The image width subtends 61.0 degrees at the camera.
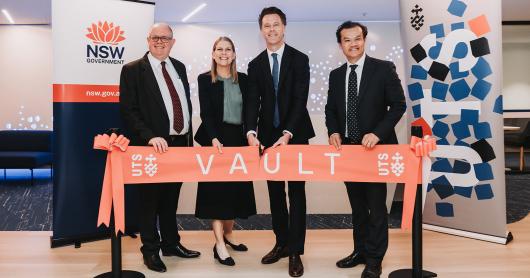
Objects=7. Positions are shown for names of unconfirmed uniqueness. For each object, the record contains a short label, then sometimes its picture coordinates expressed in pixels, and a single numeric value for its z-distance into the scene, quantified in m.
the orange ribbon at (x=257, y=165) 2.41
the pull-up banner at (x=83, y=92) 3.20
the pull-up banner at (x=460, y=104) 3.35
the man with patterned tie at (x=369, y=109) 2.50
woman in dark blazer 2.79
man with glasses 2.77
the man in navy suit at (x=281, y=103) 2.64
